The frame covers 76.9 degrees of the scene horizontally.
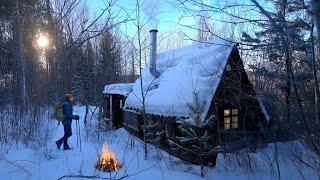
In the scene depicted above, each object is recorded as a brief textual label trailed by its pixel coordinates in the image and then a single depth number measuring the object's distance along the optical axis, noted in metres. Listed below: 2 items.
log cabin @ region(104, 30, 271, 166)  6.36
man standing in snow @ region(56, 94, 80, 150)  7.19
